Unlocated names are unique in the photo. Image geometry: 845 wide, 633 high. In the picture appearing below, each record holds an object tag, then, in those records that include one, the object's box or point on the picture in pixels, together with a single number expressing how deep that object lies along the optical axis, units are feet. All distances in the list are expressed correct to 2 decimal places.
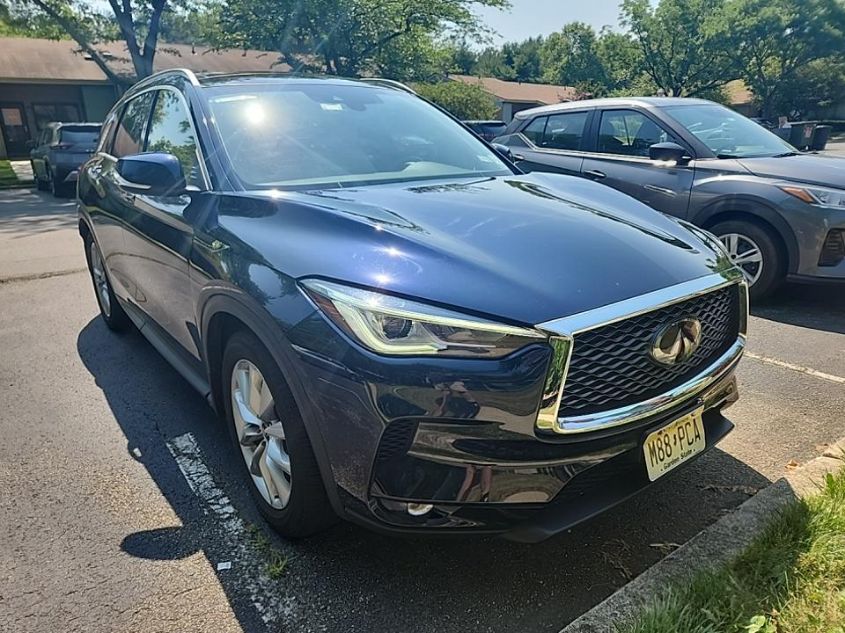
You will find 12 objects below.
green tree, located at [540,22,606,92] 148.97
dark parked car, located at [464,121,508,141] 35.12
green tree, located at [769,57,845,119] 121.60
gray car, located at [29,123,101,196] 45.55
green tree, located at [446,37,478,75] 191.42
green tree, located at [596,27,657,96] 120.26
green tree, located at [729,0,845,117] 105.09
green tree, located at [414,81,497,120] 81.46
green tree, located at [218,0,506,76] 68.80
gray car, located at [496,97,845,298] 15.97
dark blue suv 5.81
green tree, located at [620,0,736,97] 108.37
